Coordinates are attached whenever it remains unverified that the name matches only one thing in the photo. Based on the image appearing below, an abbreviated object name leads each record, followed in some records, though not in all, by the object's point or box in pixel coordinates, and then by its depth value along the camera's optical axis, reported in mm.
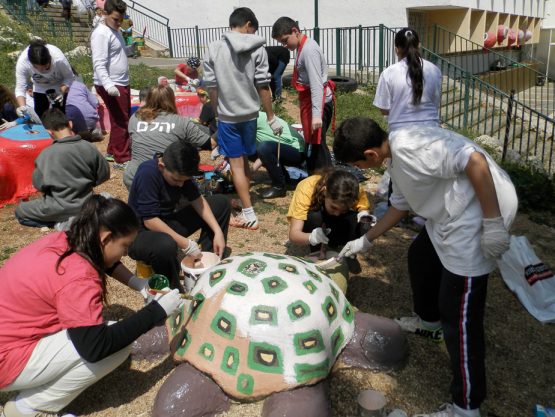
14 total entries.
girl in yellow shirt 3193
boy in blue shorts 4301
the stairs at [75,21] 15238
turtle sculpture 2318
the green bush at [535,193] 5367
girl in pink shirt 2129
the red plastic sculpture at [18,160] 5155
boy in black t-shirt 3066
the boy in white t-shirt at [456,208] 2029
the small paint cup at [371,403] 2338
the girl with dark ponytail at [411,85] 3783
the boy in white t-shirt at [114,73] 5414
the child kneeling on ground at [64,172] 4000
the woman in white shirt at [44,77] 5680
